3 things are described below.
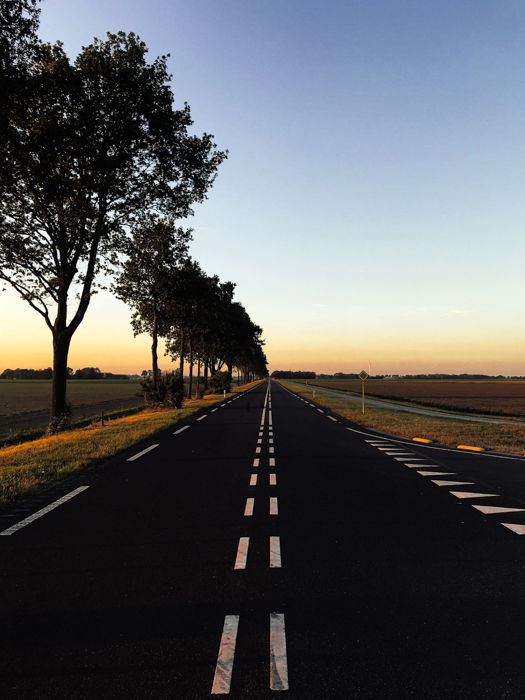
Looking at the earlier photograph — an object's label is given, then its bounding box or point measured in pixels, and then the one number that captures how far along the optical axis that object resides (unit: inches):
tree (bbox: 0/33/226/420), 552.4
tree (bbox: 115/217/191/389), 1185.6
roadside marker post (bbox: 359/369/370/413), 955.6
